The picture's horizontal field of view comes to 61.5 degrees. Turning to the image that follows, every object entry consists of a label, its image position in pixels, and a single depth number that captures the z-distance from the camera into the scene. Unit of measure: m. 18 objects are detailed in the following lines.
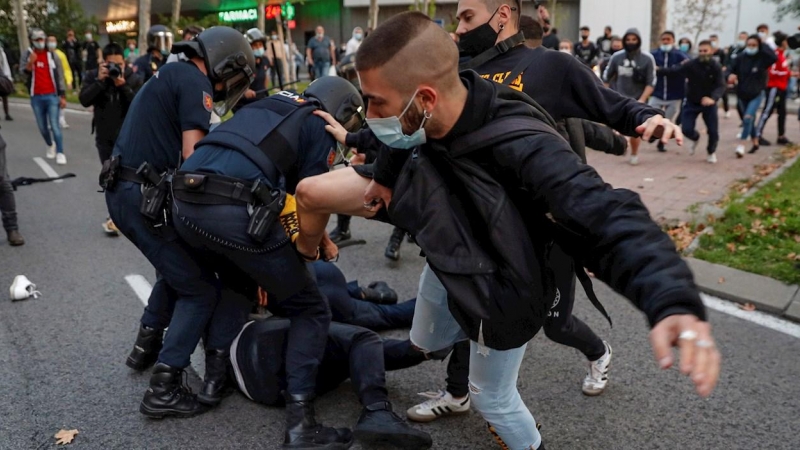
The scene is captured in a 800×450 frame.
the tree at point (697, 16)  24.77
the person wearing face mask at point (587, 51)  14.48
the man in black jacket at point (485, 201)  1.46
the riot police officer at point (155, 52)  7.89
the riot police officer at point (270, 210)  2.75
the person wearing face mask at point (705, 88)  9.55
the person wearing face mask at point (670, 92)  10.01
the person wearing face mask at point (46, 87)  10.04
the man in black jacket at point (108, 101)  6.27
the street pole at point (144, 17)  17.85
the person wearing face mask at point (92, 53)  18.98
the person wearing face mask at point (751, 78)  10.32
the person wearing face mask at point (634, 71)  9.59
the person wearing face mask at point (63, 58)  10.78
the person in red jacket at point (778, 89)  10.69
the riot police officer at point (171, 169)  3.16
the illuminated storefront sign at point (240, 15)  34.41
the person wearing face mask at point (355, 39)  17.07
